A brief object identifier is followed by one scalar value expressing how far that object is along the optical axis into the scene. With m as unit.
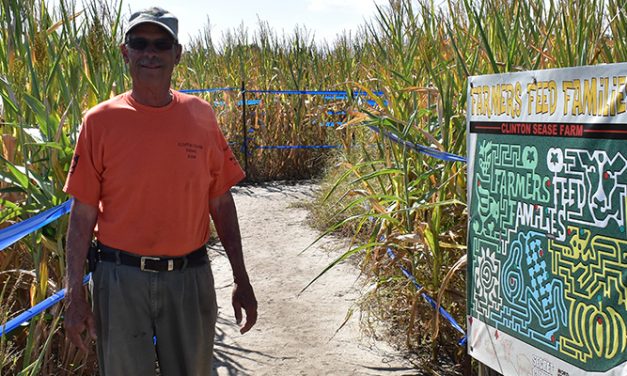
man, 2.73
